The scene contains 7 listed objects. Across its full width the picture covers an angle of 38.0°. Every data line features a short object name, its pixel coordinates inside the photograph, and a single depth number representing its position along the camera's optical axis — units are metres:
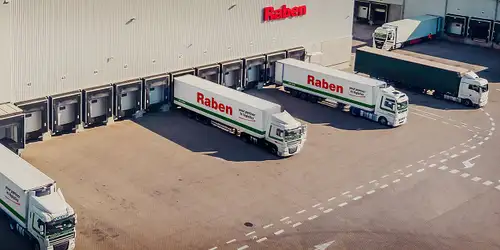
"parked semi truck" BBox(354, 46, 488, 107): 52.34
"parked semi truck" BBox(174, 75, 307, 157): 40.59
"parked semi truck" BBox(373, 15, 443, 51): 68.75
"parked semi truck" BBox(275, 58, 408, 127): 46.88
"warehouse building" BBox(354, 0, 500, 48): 73.69
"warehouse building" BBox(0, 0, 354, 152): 39.34
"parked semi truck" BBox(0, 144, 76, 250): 28.06
